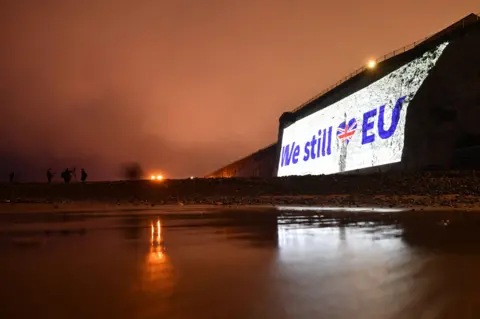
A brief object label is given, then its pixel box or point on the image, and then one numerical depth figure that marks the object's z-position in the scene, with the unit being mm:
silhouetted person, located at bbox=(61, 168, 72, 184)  43047
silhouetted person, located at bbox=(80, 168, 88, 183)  42328
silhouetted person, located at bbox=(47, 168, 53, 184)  43553
